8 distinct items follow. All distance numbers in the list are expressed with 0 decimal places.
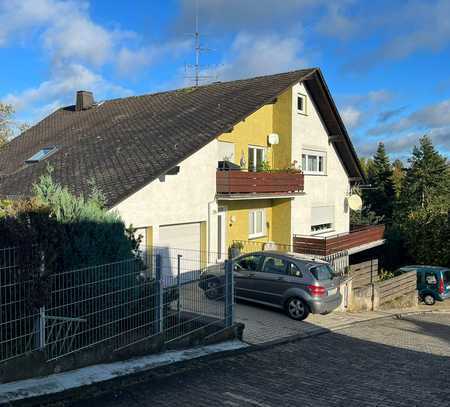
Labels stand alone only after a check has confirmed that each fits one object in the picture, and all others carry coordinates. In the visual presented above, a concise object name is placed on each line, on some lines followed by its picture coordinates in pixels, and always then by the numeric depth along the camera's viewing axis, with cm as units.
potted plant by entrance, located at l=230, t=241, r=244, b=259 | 1758
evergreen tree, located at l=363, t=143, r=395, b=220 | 5125
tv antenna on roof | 2398
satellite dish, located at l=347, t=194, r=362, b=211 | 2558
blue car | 1966
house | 1438
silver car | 1208
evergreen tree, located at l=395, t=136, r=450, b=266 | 4878
